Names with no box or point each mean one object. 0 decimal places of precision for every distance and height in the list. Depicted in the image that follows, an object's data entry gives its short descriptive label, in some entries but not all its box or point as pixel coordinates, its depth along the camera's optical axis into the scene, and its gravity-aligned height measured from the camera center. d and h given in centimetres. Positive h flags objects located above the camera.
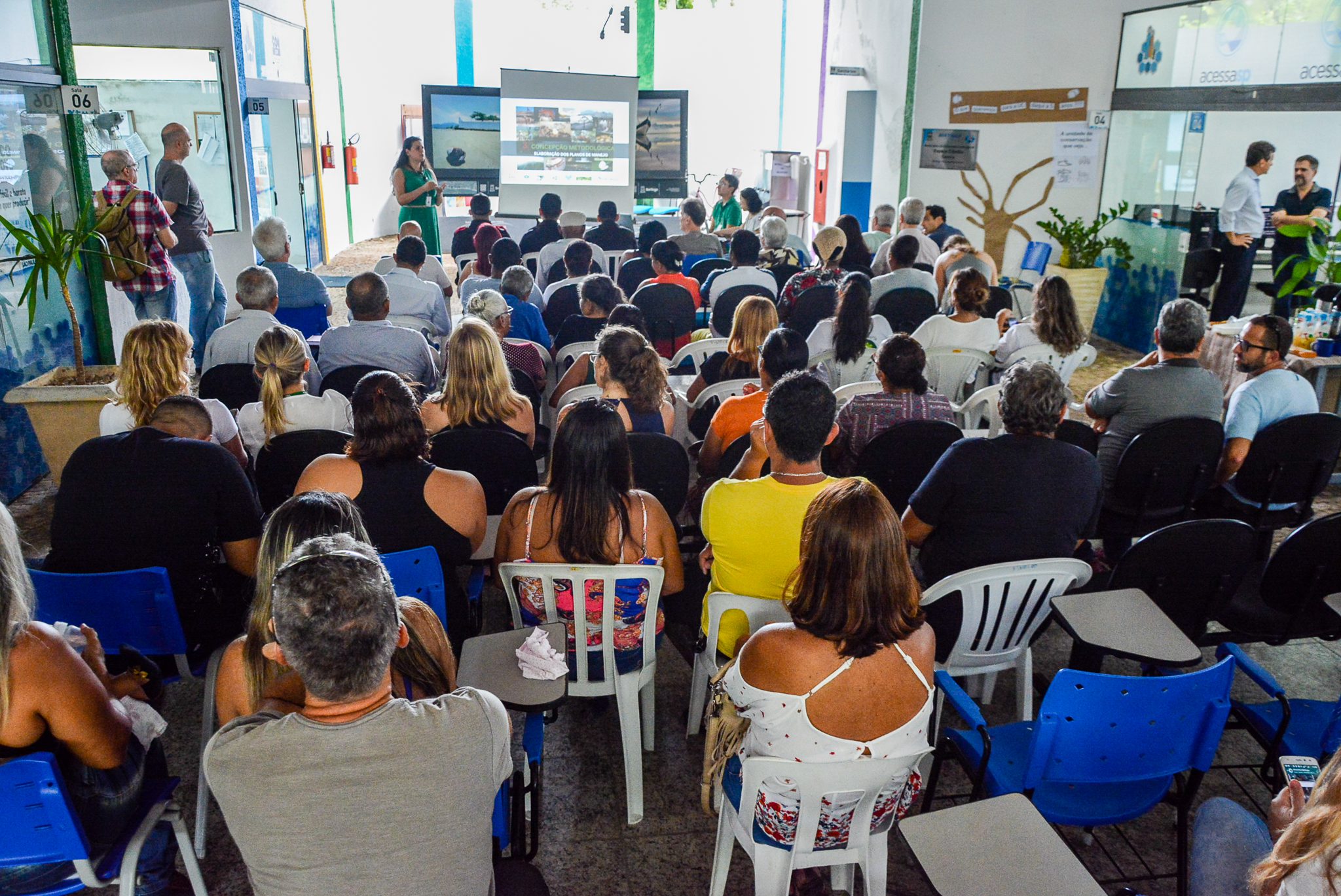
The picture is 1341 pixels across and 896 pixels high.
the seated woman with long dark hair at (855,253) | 766 -42
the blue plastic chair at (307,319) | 603 -79
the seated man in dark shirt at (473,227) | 889 -33
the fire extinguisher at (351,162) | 1453 +38
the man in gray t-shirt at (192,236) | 673 -34
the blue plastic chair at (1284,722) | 228 -125
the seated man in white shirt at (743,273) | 657 -50
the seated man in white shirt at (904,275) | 651 -49
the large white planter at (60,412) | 480 -109
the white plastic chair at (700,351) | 541 -83
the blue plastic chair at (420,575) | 252 -96
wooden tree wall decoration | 1031 -23
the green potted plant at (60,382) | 467 -96
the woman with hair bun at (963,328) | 536 -68
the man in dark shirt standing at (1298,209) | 732 -2
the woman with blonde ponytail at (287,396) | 358 -75
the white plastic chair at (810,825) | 193 -129
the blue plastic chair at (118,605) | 243 -102
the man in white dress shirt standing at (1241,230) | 754 -19
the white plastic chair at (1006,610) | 261 -108
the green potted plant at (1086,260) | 884 -51
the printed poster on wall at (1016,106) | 980 +93
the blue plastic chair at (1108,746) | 201 -113
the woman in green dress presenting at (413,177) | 1044 +13
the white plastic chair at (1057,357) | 505 -78
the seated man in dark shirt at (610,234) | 891 -36
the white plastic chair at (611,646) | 250 -118
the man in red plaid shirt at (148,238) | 588 -31
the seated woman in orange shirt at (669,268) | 635 -48
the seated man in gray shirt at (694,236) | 848 -34
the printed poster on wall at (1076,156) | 987 +45
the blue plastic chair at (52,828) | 169 -115
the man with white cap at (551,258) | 772 -50
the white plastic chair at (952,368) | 518 -86
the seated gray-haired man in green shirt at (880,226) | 899 -25
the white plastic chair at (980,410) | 441 -95
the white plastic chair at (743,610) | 253 -104
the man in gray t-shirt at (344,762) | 145 -83
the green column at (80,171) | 554 +7
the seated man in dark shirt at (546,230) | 875 -32
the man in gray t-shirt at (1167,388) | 387 -71
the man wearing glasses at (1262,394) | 385 -72
